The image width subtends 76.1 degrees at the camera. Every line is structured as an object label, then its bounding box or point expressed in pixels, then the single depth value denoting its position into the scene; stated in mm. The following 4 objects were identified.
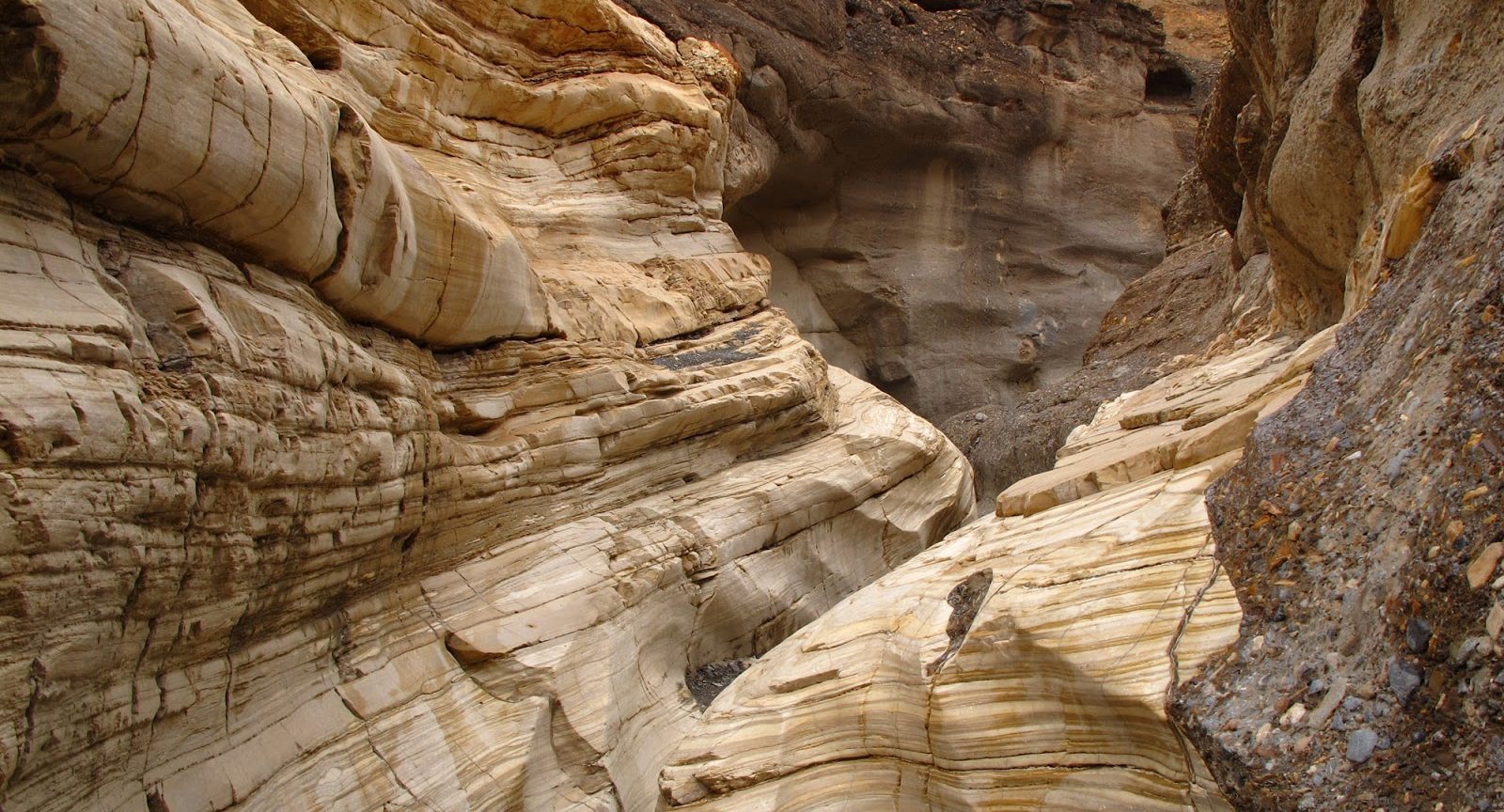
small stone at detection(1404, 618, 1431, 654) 2367
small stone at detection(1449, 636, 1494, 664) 2213
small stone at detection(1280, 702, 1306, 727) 2635
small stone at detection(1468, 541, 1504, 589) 2273
